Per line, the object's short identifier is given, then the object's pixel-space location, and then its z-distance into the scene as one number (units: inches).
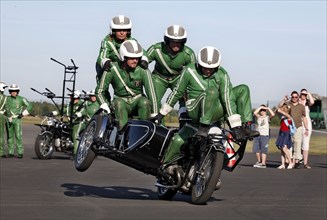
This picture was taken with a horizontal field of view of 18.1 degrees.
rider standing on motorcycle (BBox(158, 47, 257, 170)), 410.6
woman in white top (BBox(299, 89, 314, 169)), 1362.0
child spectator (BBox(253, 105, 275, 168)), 1403.8
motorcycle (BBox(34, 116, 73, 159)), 1539.1
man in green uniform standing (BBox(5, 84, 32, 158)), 1553.9
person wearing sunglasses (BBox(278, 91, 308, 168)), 1342.3
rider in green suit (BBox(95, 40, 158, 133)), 414.9
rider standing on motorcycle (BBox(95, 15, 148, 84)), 435.2
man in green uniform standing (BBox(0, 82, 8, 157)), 1534.2
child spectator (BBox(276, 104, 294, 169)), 1359.5
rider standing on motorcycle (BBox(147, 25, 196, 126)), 460.4
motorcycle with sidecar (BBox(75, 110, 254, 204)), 468.0
